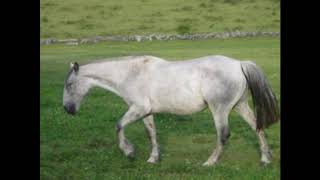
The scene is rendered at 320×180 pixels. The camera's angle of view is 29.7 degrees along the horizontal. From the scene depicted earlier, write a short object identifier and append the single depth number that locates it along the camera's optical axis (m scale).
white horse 13.37
